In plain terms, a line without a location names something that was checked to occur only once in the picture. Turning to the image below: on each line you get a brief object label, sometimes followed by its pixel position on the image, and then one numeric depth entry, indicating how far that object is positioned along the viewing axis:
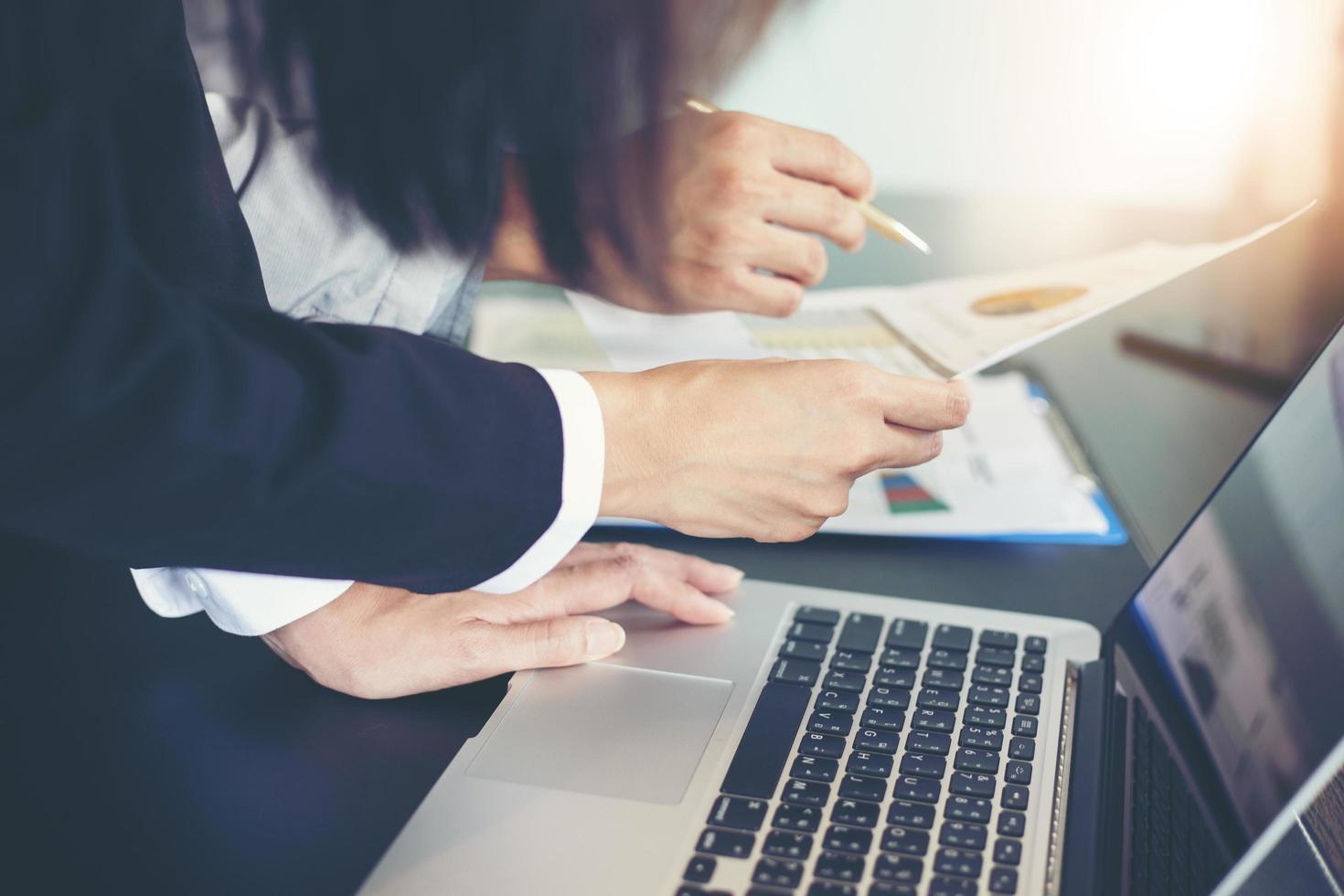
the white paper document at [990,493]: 0.73
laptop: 0.43
